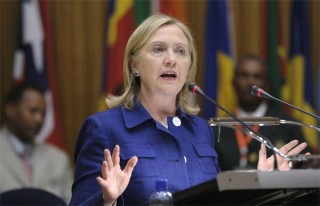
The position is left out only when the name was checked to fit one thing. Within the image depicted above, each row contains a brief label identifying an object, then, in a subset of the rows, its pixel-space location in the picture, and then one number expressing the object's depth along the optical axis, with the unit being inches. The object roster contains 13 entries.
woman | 287.1
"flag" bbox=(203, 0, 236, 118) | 602.9
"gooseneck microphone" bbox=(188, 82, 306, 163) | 249.5
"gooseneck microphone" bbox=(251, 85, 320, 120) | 281.4
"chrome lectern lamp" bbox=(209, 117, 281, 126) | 270.1
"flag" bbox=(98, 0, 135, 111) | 604.1
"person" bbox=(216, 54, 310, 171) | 479.5
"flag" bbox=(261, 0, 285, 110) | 610.2
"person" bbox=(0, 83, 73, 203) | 545.3
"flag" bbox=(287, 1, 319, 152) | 604.4
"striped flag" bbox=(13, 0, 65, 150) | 607.8
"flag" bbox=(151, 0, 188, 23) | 611.8
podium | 225.8
